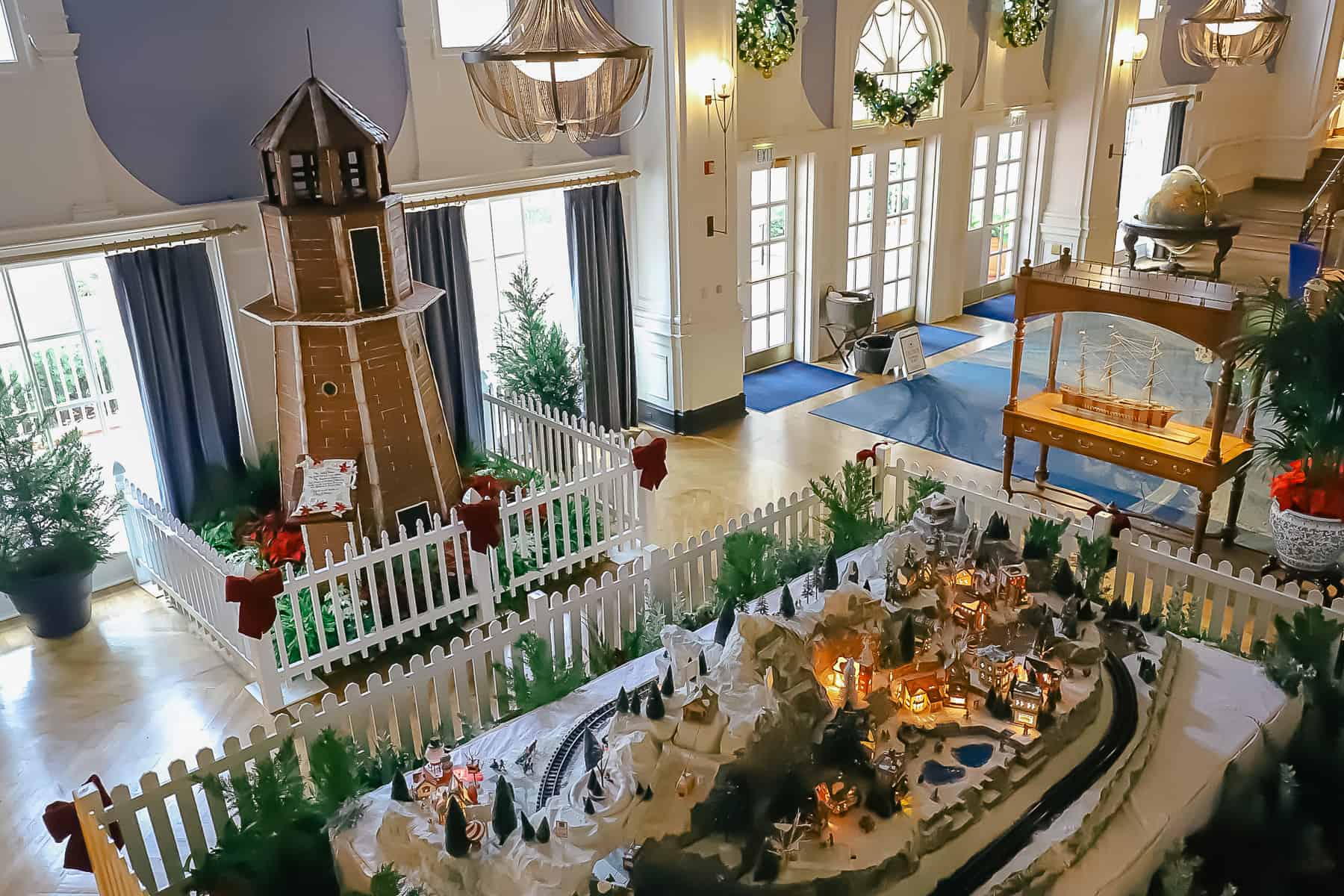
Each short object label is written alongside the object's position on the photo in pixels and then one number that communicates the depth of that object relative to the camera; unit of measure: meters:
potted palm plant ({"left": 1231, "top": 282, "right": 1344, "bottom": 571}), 5.70
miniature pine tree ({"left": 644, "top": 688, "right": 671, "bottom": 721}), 3.47
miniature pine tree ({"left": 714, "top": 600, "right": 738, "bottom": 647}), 4.14
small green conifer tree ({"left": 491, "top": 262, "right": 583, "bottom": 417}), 7.77
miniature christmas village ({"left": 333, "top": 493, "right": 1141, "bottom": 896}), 3.25
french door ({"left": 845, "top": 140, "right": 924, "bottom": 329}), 10.81
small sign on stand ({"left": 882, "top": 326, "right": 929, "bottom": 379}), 10.22
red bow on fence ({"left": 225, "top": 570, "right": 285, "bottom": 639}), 4.93
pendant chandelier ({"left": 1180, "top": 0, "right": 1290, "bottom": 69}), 7.93
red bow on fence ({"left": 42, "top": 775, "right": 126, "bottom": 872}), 3.47
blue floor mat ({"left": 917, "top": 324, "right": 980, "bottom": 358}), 11.23
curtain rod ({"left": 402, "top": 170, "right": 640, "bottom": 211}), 7.12
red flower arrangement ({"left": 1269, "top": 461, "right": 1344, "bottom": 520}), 5.75
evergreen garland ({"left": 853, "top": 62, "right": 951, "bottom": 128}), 10.23
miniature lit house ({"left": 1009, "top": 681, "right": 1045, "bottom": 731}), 3.89
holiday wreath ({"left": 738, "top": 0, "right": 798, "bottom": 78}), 8.72
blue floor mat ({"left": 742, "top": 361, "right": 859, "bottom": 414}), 9.81
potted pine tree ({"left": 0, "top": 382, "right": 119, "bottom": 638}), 5.71
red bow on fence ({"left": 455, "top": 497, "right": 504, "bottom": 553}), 5.70
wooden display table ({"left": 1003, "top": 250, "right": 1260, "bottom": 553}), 6.35
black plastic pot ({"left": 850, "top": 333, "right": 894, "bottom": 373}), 10.45
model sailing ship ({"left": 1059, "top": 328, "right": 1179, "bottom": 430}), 6.88
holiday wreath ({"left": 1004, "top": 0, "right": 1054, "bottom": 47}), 11.18
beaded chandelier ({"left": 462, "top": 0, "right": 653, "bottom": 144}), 3.69
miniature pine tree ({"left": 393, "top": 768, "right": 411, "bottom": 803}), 3.49
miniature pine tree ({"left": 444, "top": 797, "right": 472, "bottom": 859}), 3.19
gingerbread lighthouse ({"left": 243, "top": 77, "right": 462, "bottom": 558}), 5.62
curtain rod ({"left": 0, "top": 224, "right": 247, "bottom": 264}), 5.77
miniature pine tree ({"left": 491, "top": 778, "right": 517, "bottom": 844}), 3.28
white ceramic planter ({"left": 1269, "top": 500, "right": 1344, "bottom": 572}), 5.71
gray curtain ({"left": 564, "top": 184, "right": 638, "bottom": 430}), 8.16
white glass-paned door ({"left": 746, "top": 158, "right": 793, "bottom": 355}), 9.87
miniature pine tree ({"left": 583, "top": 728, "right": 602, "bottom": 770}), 3.57
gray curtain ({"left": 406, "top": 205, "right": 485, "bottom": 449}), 7.21
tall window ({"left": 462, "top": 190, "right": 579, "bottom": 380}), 7.94
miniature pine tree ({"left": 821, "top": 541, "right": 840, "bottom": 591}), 4.58
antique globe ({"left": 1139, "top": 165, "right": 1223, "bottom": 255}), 9.65
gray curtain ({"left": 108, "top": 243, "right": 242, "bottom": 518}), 6.13
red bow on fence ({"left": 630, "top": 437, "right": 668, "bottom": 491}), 6.38
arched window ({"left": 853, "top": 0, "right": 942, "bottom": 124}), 10.34
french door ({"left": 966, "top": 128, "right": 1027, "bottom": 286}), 12.04
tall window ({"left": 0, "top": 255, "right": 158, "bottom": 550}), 6.03
